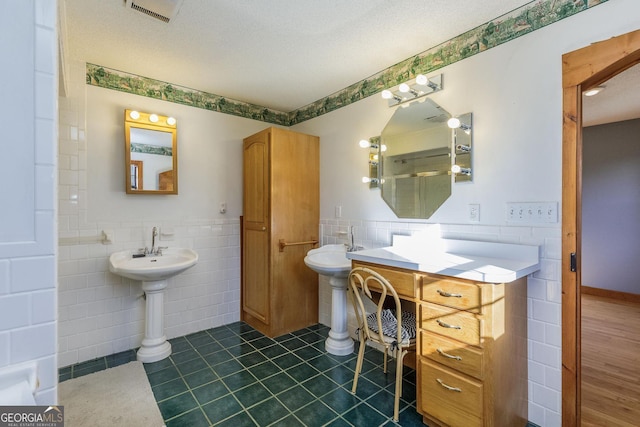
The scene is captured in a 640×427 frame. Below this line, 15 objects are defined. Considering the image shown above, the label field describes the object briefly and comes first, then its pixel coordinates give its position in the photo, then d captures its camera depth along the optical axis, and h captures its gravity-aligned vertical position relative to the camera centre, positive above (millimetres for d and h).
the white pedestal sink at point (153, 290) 2305 -642
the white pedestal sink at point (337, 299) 2412 -759
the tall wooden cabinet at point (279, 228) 2812 -162
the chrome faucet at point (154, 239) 2627 -244
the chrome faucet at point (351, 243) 2688 -287
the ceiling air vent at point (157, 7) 1691 +1195
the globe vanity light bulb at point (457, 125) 1964 +585
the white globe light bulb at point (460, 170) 1991 +286
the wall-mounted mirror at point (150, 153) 2543 +523
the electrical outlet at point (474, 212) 1954 +3
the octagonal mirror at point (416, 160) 2154 +413
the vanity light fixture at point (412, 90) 2142 +931
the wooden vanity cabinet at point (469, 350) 1434 -716
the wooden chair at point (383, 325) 1750 -735
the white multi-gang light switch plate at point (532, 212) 1630 +3
